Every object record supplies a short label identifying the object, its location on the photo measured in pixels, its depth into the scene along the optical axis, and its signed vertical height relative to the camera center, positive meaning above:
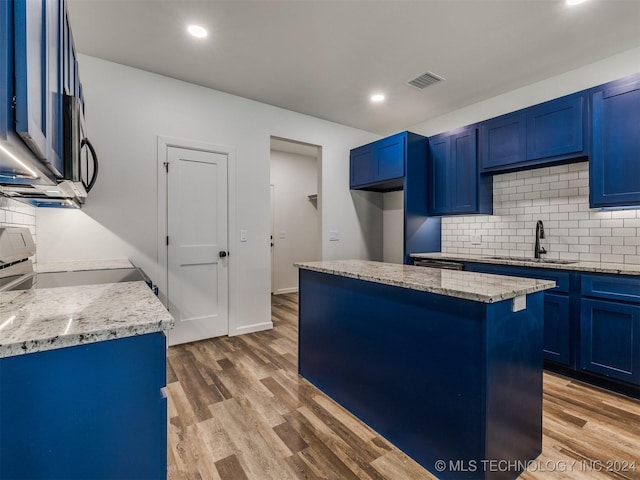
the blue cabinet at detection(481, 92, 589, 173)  2.71 +1.00
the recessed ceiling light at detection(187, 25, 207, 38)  2.44 +1.66
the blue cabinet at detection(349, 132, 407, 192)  3.89 +0.99
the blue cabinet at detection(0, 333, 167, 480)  0.80 -0.49
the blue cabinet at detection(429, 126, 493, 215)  3.53 +0.73
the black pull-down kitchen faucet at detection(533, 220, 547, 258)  3.19 +0.02
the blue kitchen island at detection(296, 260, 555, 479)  1.38 -0.66
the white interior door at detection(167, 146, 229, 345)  3.27 -0.08
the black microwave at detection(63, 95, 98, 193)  1.14 +0.37
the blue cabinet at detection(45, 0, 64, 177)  0.94 +0.48
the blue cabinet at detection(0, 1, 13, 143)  0.64 +0.36
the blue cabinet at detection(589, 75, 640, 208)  2.40 +0.76
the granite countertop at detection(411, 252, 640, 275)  2.27 -0.22
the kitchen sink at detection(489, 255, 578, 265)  3.00 -0.21
